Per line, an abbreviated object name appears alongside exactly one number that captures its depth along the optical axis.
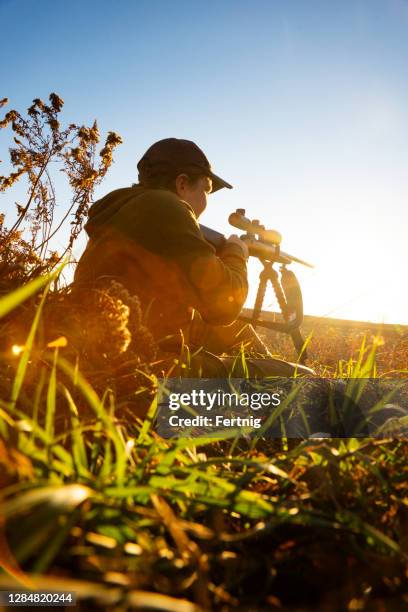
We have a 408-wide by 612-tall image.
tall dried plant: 2.88
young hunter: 2.64
